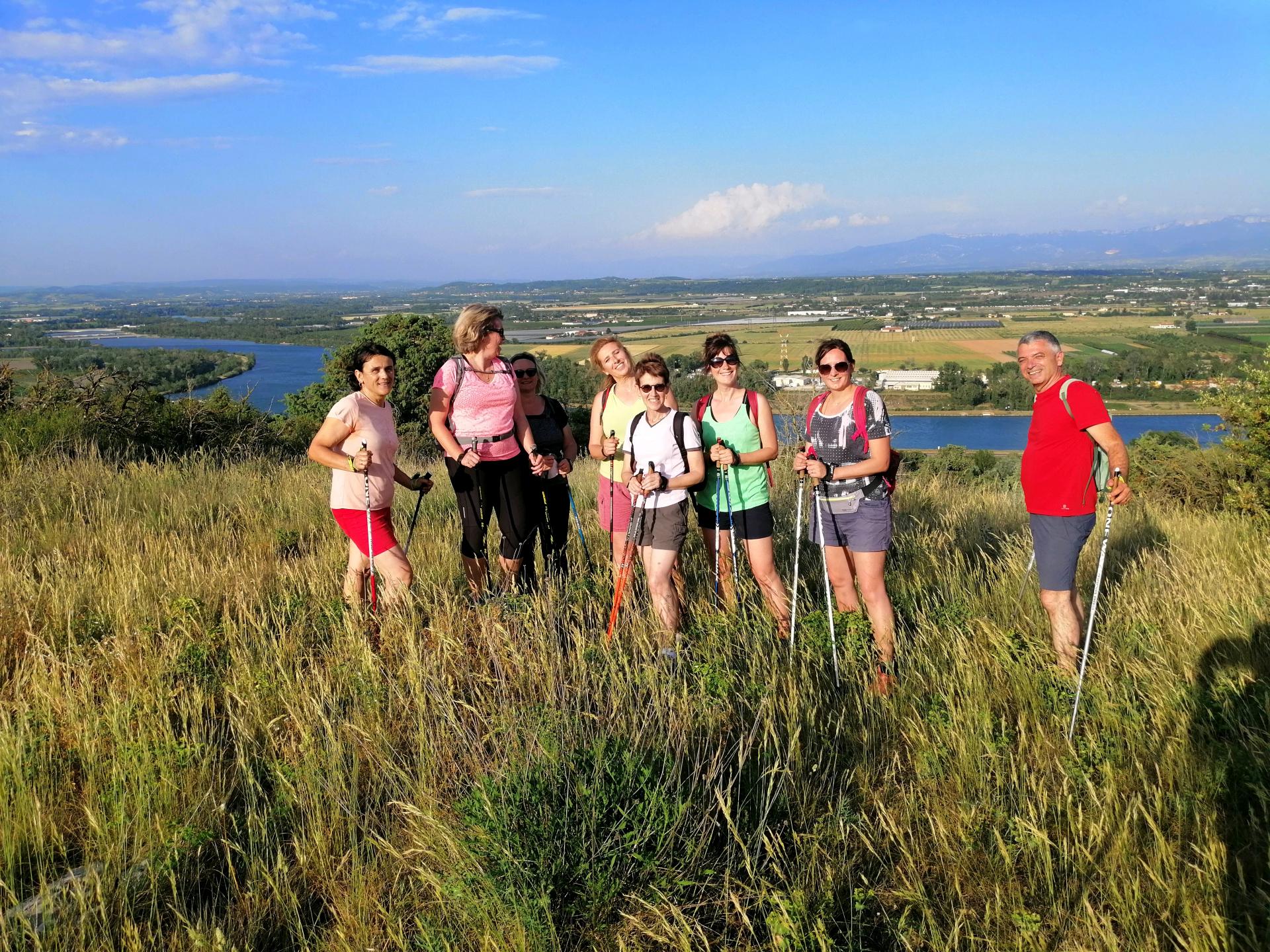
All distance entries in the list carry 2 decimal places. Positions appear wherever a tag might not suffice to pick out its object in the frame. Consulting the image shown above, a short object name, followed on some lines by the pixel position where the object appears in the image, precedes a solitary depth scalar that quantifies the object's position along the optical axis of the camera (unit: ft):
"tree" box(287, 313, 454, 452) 91.30
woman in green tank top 15.69
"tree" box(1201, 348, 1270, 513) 34.94
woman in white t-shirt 14.75
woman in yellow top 17.07
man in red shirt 12.89
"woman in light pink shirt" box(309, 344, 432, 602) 14.46
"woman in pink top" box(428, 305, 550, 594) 15.89
